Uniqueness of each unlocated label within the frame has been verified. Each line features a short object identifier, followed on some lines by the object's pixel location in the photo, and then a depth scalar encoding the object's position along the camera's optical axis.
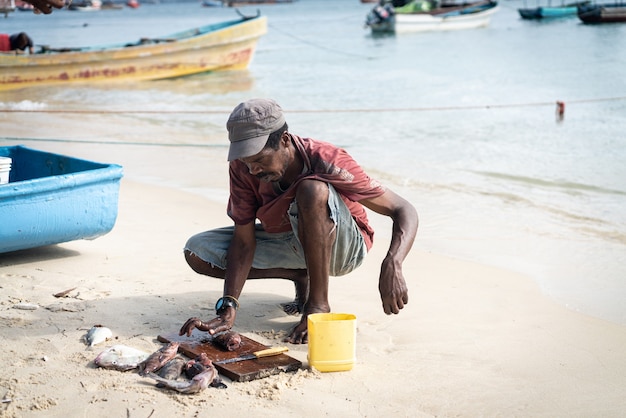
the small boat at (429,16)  33.72
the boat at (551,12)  37.62
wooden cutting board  2.81
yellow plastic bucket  2.84
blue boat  3.99
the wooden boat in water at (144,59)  14.70
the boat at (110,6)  84.66
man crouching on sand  2.94
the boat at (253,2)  81.94
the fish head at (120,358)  2.84
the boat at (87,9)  81.85
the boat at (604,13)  31.73
